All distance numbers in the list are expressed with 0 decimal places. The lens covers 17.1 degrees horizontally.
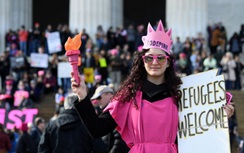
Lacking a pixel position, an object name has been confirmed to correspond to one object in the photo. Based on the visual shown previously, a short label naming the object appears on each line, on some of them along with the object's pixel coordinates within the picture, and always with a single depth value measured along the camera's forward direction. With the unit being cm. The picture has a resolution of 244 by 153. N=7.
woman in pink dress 623
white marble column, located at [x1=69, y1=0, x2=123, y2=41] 3475
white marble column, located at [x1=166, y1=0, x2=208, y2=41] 3469
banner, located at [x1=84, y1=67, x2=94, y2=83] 2723
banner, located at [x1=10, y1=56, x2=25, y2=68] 2886
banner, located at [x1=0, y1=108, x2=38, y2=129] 2331
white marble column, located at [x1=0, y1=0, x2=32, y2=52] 3581
